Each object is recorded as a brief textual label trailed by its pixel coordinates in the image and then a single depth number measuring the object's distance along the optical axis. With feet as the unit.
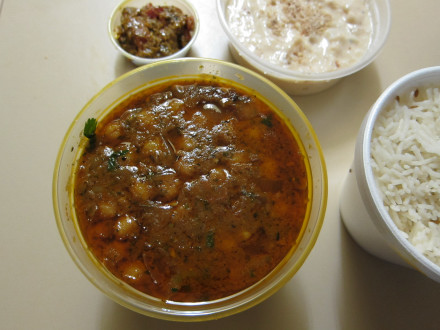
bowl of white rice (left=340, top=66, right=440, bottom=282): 0.53
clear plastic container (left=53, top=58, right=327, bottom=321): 0.51
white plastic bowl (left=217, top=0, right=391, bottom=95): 0.70
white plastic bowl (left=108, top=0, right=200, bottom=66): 0.73
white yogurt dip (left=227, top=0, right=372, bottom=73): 0.77
